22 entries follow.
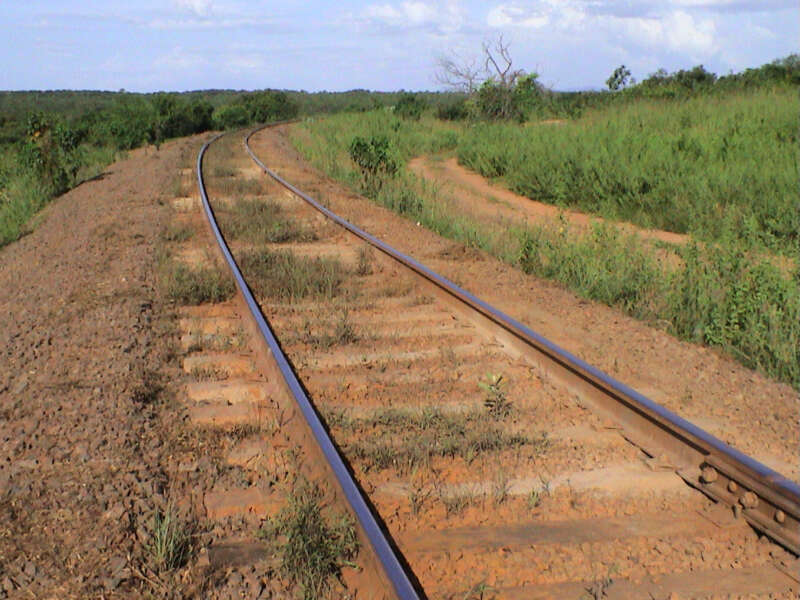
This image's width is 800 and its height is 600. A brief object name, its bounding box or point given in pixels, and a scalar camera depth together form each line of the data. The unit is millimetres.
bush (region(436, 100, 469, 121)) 34572
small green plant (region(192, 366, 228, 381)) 5520
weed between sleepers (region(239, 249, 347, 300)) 7590
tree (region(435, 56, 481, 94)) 31317
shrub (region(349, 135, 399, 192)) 16969
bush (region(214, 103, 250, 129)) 50341
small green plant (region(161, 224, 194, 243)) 10435
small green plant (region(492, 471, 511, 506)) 3891
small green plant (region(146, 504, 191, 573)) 3344
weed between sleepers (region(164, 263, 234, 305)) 7422
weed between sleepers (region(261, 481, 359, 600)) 3223
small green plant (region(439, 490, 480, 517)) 3807
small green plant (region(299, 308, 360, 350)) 6152
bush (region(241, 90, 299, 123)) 58438
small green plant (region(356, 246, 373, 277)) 8469
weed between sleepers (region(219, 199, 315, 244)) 10273
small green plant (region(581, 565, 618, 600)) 3154
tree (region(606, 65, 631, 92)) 38469
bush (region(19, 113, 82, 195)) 18031
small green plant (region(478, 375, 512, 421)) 4879
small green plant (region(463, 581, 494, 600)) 3162
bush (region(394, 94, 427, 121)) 38125
